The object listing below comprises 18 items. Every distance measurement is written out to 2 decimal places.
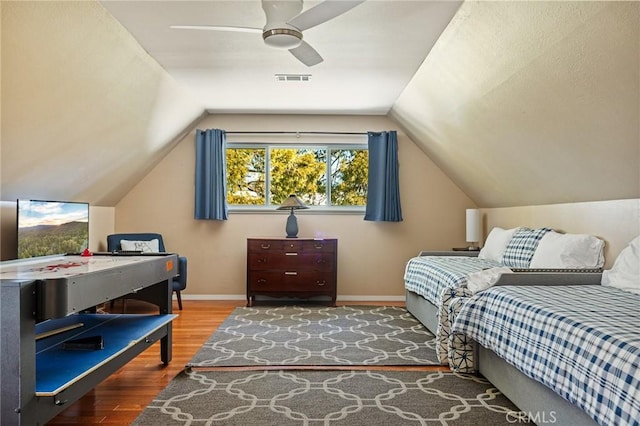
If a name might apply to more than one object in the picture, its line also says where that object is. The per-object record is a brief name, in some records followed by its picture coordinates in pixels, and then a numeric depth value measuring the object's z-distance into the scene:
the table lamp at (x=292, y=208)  5.49
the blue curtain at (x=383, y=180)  5.67
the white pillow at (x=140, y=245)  5.09
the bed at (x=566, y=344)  1.59
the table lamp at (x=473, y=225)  5.33
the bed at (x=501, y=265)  2.95
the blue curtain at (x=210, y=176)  5.66
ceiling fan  2.41
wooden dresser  5.33
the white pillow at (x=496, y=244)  4.38
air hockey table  1.79
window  6.00
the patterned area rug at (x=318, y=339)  3.34
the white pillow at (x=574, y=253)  3.28
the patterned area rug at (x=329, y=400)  2.35
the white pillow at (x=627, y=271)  2.69
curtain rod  5.87
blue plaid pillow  3.85
